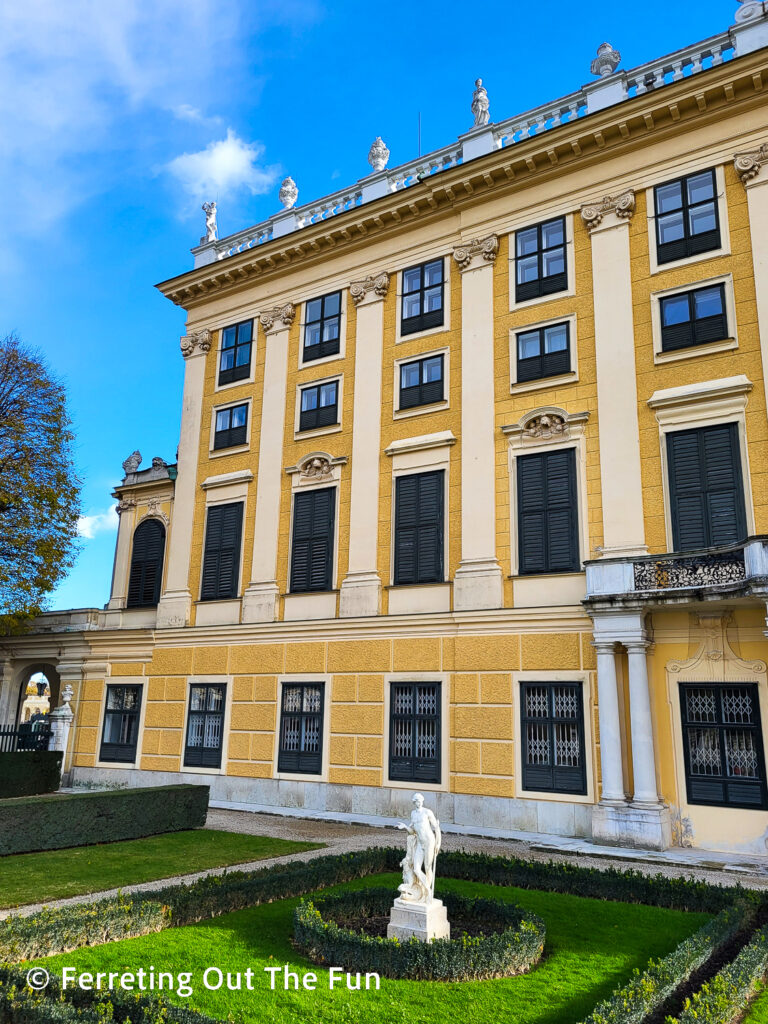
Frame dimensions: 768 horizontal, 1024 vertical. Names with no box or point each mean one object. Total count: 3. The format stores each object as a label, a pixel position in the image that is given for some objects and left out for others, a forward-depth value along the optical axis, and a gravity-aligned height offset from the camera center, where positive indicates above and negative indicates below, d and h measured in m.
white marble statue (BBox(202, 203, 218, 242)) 30.09 +18.95
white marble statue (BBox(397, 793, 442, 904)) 9.05 -1.46
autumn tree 29.03 +8.41
